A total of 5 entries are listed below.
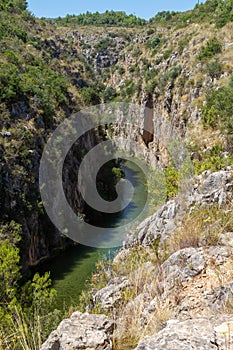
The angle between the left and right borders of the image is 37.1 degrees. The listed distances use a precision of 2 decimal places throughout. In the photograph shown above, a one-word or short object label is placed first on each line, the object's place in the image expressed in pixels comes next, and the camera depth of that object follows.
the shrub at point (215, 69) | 30.52
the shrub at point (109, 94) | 64.81
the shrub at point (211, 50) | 35.06
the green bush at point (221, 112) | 17.34
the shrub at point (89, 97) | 41.00
